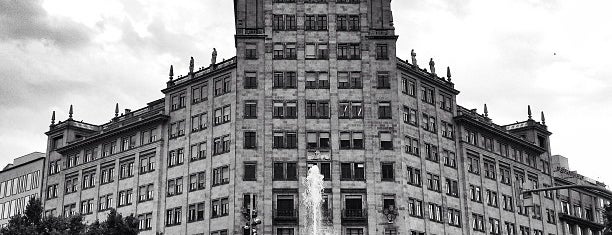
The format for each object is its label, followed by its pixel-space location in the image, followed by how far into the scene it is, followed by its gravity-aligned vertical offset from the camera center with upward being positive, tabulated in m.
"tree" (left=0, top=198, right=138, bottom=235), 64.75 +9.60
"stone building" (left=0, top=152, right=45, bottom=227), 121.19 +23.16
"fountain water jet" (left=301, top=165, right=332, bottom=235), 91.19 +14.90
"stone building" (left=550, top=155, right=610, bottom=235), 125.75 +20.46
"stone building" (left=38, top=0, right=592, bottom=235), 93.25 +22.84
